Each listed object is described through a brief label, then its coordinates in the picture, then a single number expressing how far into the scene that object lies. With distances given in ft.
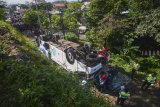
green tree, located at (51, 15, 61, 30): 109.70
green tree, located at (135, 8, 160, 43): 54.29
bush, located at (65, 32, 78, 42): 96.28
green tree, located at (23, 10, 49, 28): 120.37
